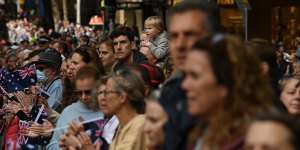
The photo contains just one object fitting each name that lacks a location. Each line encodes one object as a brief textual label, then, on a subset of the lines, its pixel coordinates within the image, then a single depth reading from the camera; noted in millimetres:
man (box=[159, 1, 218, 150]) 6941
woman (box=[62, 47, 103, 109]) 12720
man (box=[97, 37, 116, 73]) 13961
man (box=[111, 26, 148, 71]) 13730
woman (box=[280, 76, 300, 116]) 9468
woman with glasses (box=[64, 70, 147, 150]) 8897
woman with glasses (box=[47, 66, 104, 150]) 10918
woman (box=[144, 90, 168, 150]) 7373
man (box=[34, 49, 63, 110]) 14750
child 15609
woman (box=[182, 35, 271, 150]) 6088
